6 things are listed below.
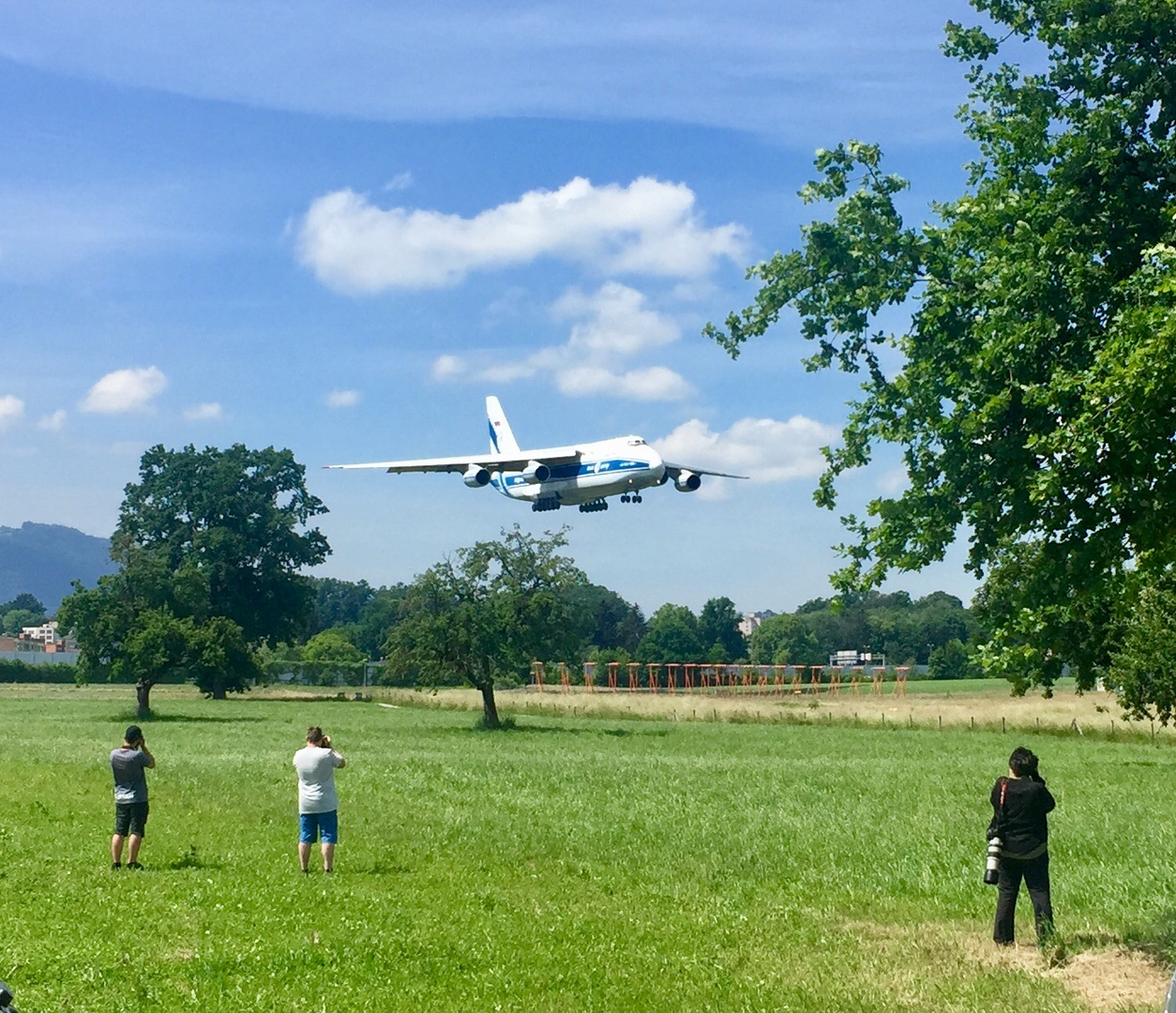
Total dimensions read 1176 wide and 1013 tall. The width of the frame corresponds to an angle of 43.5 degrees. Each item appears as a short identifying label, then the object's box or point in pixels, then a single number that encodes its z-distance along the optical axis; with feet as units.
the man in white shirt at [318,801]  63.05
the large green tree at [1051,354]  42.91
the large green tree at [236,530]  379.14
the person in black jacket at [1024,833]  47.47
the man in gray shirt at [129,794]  63.46
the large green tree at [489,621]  212.64
